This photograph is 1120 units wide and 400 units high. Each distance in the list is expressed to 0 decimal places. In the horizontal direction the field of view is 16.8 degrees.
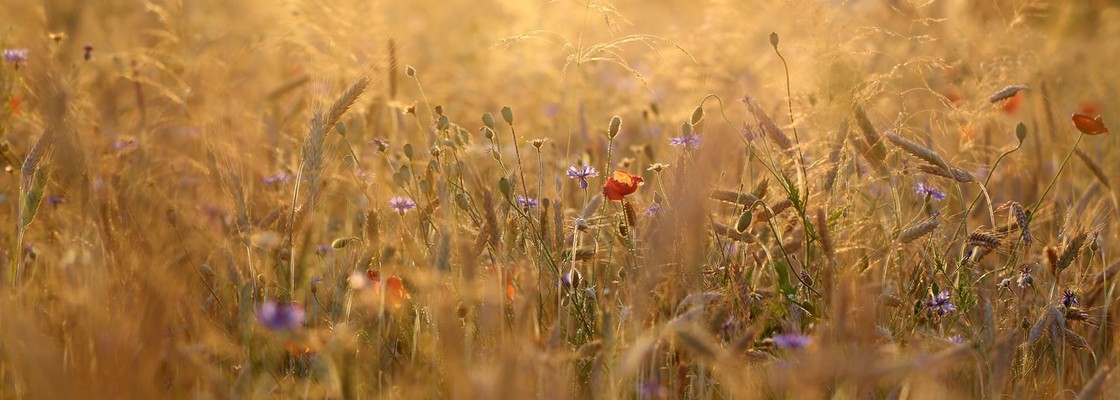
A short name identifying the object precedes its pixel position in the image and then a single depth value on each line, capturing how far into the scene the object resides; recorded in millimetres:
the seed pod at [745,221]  3835
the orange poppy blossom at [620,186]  3823
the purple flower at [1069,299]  3852
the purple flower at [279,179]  4178
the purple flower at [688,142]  3928
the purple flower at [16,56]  4280
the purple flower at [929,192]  4013
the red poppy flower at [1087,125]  3852
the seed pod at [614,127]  3907
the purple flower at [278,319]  3456
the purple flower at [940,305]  3874
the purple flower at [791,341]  3655
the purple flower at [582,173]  3934
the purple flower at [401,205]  3995
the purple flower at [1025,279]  3863
